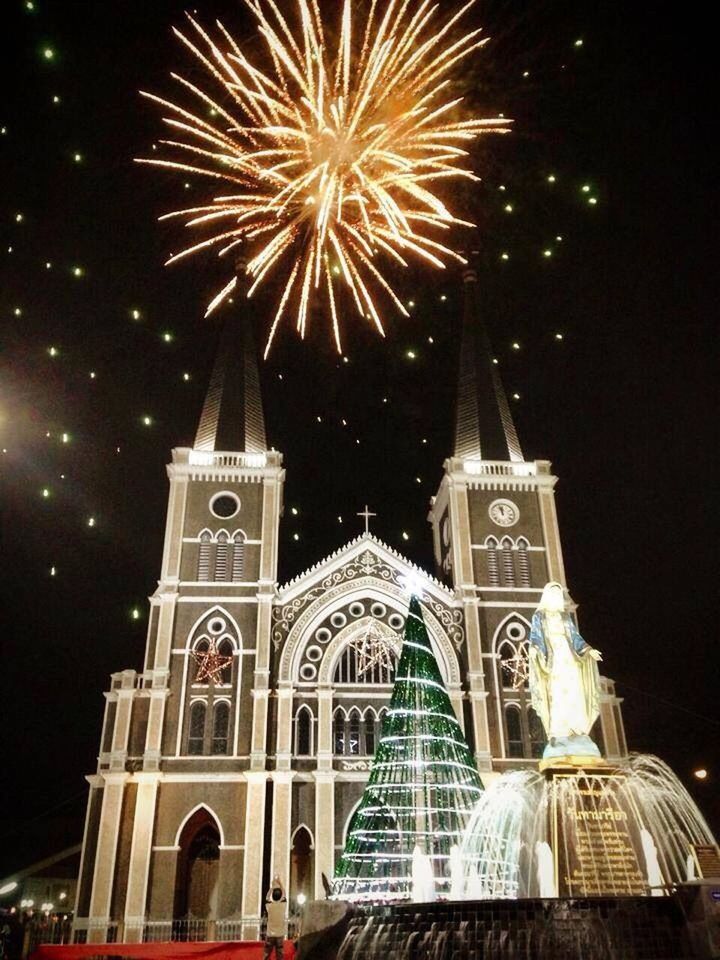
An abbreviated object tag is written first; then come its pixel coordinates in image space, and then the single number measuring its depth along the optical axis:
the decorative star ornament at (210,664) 32.88
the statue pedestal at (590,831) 11.80
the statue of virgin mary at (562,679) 13.34
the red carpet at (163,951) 18.25
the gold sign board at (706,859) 10.72
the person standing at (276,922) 16.26
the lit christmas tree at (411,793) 22.12
